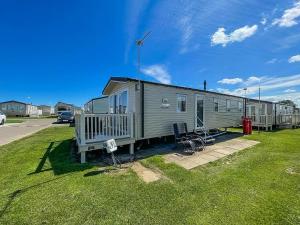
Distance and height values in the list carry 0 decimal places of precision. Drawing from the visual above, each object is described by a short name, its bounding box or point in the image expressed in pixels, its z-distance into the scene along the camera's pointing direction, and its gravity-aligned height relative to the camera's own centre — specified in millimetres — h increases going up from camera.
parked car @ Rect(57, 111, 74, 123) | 26547 -525
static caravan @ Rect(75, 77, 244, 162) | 6820 +64
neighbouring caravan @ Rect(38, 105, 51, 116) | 73812 +1723
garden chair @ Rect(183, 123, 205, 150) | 8108 -1269
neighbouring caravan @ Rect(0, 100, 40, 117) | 51281 +1621
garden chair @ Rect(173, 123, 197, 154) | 7515 -1311
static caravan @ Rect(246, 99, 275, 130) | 16484 +140
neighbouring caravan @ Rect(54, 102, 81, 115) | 59175 +2514
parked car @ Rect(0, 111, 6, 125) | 22361 -634
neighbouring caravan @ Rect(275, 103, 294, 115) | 21303 +627
